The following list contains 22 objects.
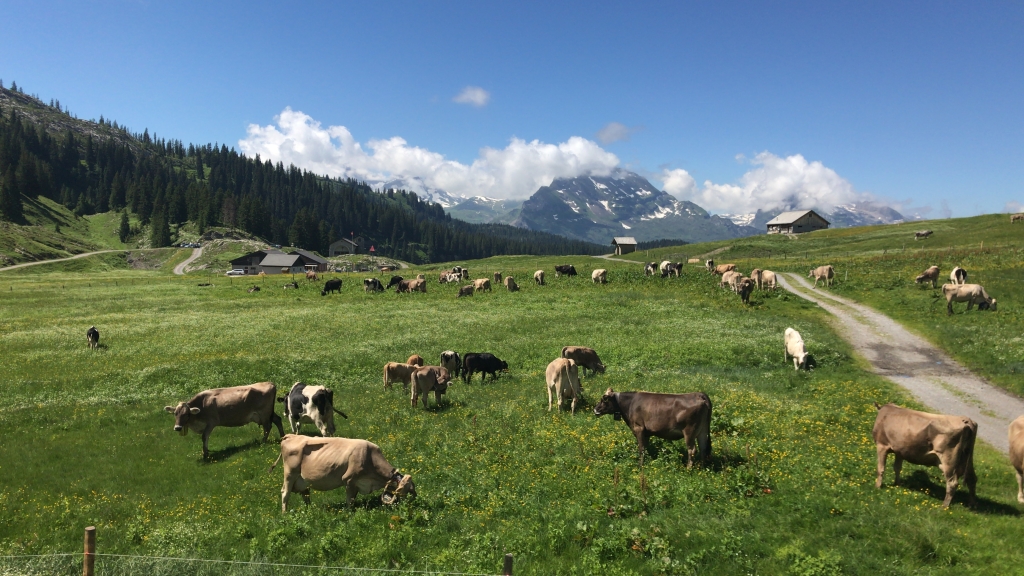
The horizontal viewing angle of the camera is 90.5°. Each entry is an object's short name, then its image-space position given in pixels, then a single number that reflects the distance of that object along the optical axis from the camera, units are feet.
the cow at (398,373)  80.43
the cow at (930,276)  138.21
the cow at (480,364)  87.10
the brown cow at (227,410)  57.06
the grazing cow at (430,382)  70.18
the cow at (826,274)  170.90
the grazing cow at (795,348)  84.69
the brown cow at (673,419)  45.01
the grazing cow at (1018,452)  37.29
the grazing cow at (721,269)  196.81
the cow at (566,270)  222.48
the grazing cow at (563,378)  63.72
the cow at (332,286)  205.47
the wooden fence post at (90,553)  29.52
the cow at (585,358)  84.89
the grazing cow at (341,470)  40.73
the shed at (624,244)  471.62
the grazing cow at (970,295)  113.39
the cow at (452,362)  88.50
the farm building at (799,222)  449.06
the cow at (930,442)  36.50
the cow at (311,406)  57.57
